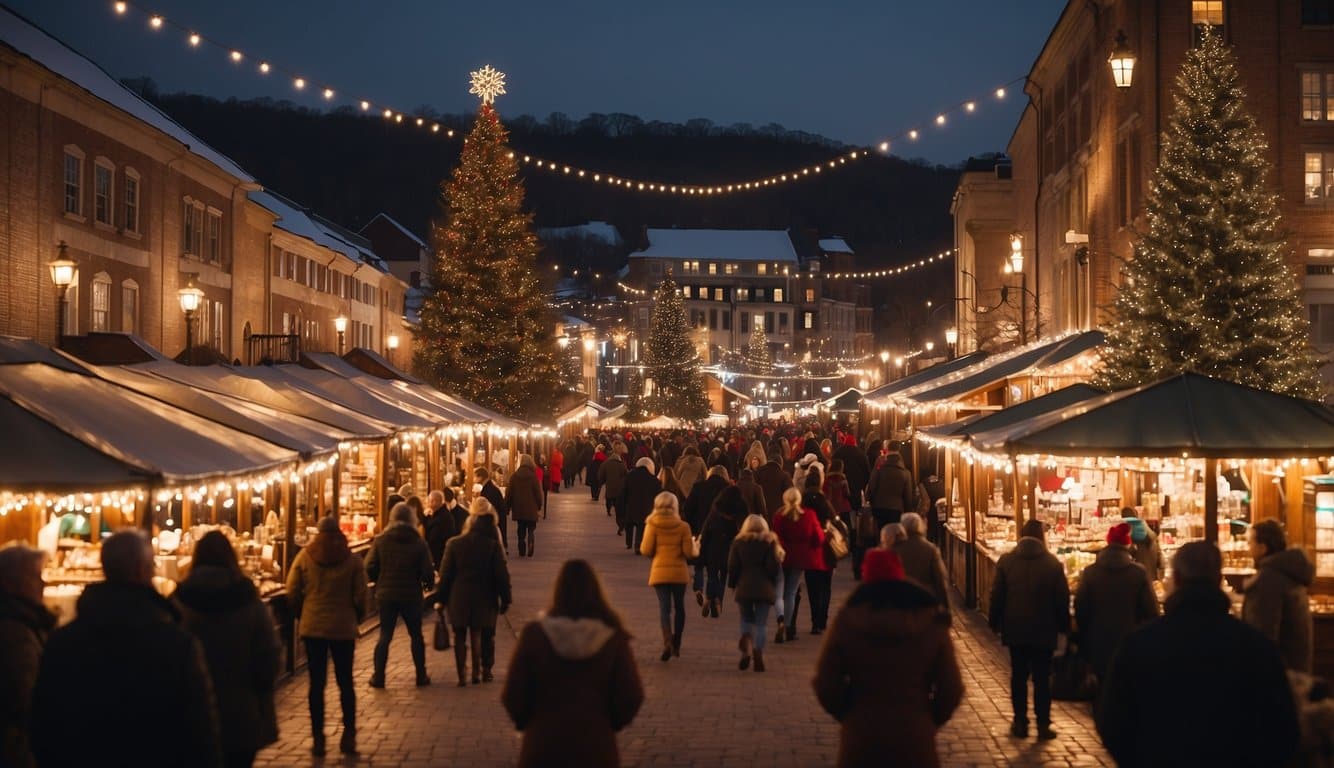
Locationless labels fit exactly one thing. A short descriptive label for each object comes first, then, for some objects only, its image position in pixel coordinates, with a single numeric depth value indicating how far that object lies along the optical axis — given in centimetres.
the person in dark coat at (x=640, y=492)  2427
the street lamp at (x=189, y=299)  2456
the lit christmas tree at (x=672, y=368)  8169
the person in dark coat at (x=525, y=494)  2394
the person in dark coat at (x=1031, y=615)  1090
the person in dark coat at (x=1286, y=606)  915
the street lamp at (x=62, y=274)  2046
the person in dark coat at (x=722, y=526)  1596
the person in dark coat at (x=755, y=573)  1362
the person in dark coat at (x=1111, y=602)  1048
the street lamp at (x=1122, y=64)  2120
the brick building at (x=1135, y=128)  2973
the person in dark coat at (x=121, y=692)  591
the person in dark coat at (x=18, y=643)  699
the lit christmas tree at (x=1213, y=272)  2014
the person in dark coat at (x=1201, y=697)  581
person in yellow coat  1419
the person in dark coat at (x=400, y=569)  1252
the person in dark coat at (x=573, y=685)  612
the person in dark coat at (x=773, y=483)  2031
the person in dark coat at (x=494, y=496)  2170
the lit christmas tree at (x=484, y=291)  4744
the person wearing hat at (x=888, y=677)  638
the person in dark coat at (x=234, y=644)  748
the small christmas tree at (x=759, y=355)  11475
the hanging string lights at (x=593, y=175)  2191
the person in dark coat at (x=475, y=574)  1266
